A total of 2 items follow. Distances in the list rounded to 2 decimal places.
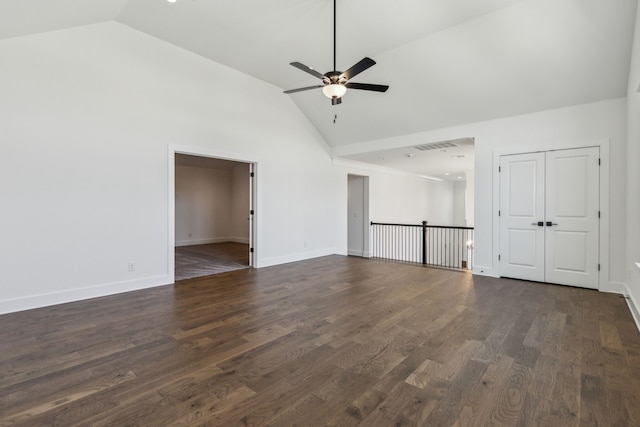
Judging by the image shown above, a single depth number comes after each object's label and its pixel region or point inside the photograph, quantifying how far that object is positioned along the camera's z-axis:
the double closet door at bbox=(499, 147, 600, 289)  4.50
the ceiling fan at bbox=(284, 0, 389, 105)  3.21
